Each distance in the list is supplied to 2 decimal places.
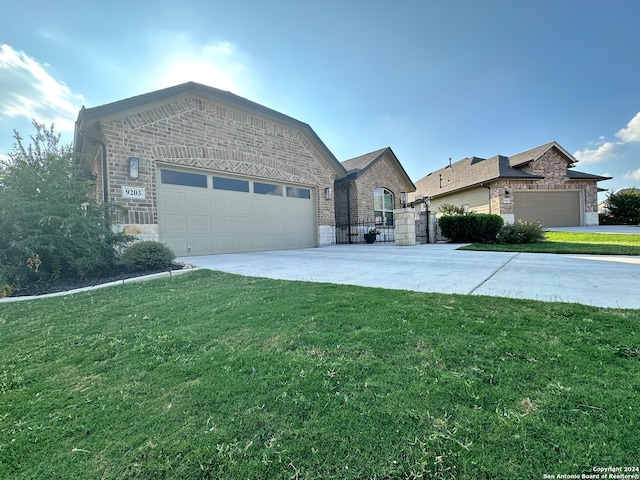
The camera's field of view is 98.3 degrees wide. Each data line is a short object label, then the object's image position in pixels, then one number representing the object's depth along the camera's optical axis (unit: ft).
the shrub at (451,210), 50.61
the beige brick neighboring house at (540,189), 57.16
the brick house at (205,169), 25.12
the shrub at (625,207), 60.75
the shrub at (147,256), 19.72
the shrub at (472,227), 36.01
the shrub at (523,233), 33.14
